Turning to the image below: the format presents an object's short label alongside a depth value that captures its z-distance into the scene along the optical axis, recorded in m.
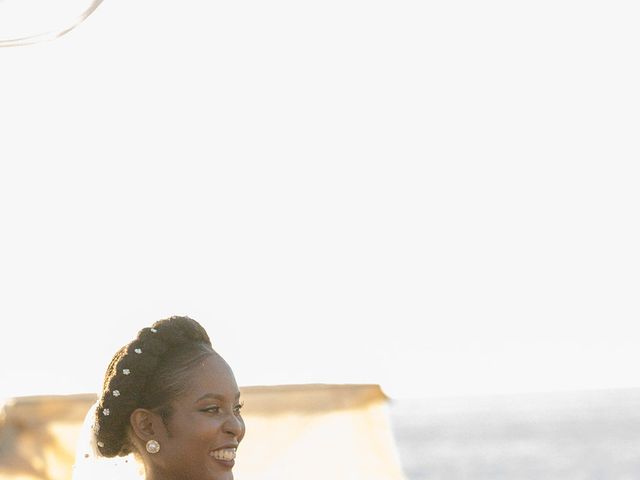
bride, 4.14
